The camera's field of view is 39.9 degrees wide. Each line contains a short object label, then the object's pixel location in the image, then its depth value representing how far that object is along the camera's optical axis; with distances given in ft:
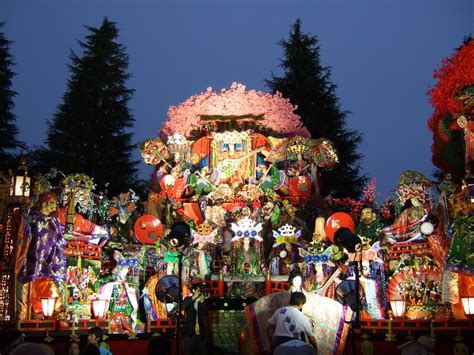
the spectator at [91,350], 26.37
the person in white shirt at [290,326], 27.61
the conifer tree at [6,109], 86.53
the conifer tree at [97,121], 93.25
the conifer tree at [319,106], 102.01
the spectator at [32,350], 16.07
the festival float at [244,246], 45.19
